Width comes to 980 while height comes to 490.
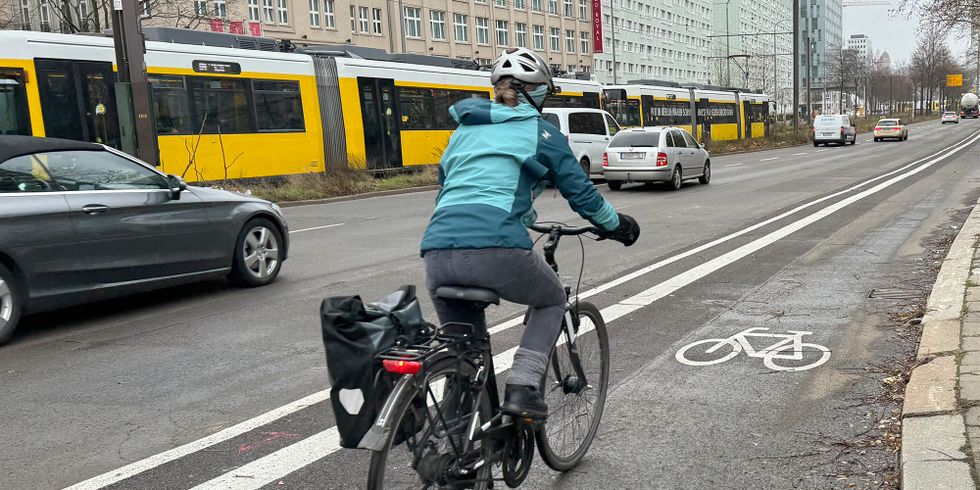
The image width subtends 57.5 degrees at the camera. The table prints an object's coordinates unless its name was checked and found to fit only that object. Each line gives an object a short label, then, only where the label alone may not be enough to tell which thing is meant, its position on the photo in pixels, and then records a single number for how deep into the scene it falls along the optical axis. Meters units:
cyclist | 3.03
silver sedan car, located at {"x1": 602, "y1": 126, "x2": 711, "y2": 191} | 20.25
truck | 129.62
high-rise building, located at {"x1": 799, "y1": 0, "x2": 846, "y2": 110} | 160.88
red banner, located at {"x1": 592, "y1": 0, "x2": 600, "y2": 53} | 85.69
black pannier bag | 2.60
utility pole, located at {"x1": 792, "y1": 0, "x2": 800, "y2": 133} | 42.67
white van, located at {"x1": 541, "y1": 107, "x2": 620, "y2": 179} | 23.82
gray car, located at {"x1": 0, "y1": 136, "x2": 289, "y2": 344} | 6.66
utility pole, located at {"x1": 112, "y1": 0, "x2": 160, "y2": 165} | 15.24
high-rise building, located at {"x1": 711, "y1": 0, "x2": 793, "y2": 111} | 112.31
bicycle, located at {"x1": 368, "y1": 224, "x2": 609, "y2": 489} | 2.66
